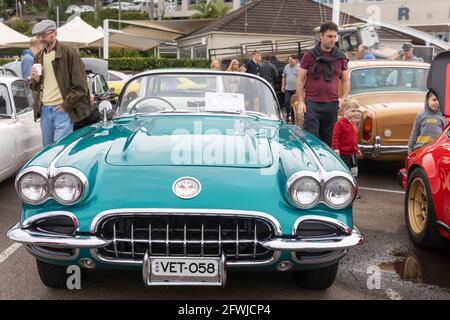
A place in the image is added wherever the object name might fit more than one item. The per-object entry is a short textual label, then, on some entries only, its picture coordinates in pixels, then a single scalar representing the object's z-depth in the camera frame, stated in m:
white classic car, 5.55
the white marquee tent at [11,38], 18.45
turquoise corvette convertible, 2.87
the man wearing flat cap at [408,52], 10.36
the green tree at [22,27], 51.16
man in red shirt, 5.79
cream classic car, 6.60
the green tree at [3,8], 67.86
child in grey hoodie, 5.59
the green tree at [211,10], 44.38
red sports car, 3.83
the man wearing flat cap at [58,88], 5.29
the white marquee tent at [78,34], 21.05
